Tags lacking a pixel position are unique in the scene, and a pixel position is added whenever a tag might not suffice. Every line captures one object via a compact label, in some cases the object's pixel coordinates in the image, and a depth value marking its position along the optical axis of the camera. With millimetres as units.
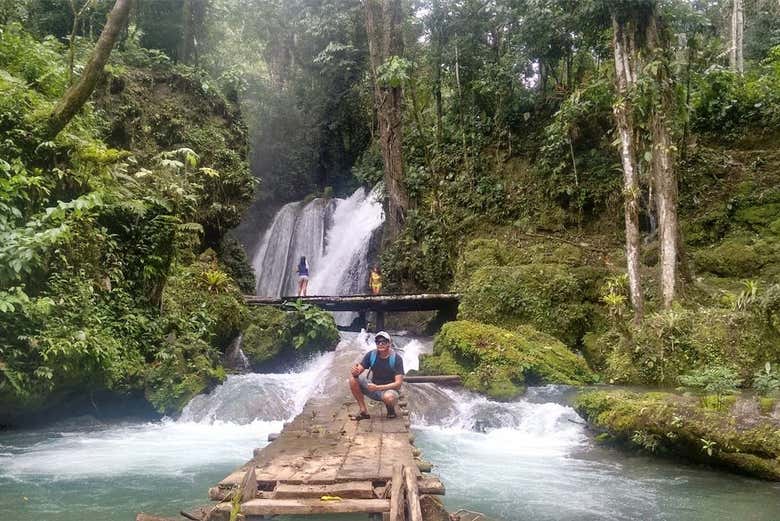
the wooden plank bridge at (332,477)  4410
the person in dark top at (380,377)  7551
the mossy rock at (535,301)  15125
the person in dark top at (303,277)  19656
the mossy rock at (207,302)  14352
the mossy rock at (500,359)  12391
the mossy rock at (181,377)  12031
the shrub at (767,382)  9332
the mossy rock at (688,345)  11320
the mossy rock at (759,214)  15988
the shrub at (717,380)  8727
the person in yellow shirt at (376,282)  20000
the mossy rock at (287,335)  15461
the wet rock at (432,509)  4703
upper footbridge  16984
